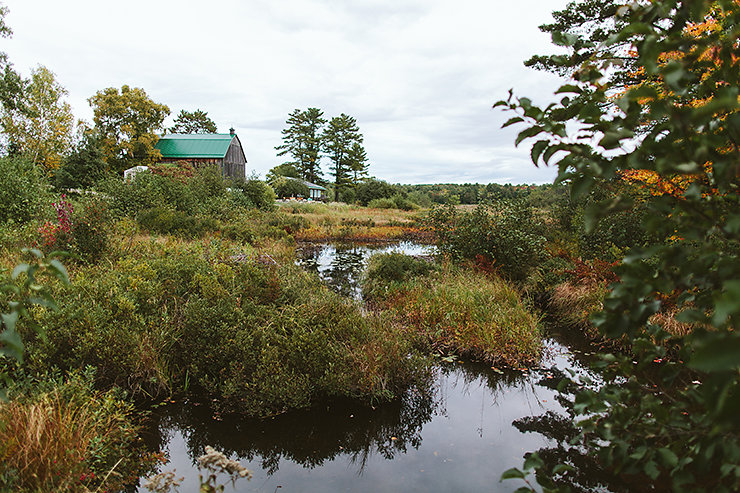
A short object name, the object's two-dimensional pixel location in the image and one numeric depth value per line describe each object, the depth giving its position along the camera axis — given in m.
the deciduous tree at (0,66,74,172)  28.95
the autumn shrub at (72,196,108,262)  7.21
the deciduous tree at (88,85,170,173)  35.81
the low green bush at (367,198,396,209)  40.34
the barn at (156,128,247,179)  39.53
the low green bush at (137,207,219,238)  12.16
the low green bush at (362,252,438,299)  8.80
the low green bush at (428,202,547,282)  8.88
